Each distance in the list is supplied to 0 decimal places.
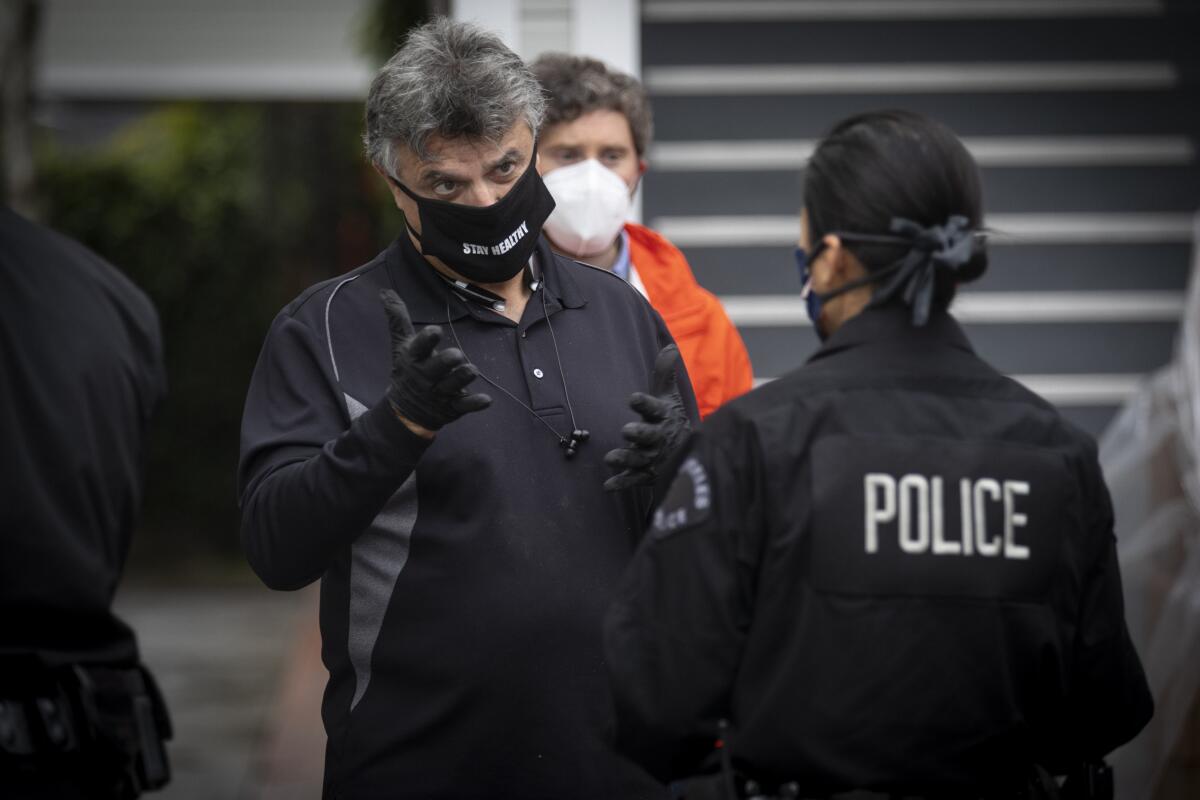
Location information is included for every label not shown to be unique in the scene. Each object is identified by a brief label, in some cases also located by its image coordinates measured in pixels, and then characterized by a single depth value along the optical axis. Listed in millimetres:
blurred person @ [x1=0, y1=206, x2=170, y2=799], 5004
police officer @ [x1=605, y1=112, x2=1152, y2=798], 3824
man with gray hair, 4566
